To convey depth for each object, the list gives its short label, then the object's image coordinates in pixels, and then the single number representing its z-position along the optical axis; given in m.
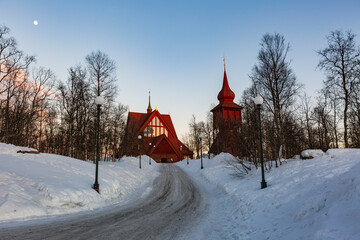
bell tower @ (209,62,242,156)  32.25
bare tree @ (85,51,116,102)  20.59
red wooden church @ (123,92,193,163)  42.75
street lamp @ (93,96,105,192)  9.11
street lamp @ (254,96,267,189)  9.23
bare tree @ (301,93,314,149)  29.62
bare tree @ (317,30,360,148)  15.44
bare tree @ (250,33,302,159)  16.52
